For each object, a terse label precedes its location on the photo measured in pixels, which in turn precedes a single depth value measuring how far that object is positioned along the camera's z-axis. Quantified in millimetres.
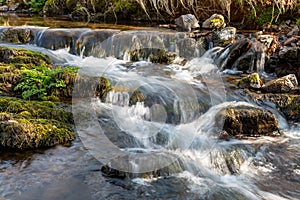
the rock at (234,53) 9748
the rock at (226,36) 11023
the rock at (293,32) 11625
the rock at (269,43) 10031
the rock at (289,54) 9266
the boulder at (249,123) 5703
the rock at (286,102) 6512
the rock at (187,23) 13698
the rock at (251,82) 7816
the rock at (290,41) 10405
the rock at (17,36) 11547
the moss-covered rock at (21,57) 7918
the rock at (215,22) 13320
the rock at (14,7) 24484
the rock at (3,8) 24586
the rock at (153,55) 10172
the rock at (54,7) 21312
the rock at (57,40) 11242
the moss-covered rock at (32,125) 4535
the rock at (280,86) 7513
